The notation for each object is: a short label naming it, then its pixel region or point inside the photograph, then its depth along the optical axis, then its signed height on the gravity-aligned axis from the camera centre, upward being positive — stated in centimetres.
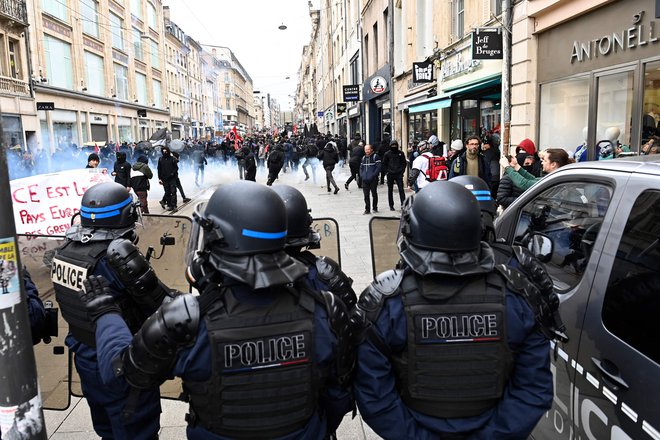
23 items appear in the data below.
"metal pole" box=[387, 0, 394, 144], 1739 +280
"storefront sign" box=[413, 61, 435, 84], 1525 +206
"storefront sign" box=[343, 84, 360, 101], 2642 +266
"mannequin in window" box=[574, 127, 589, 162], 811 -21
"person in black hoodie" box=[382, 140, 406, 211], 1235 -47
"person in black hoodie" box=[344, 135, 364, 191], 1596 -52
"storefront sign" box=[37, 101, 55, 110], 2480 +234
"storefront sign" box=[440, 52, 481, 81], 1207 +187
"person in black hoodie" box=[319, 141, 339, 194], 1675 -43
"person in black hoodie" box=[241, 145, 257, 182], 1743 -62
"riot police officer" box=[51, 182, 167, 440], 238 -63
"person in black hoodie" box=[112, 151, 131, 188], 1105 -38
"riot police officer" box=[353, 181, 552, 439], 183 -71
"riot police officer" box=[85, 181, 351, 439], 170 -62
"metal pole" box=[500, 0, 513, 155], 1004 +143
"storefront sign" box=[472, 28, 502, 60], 980 +183
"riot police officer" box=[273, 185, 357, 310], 257 -56
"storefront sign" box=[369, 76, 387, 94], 2096 +239
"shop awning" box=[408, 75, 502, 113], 1134 +120
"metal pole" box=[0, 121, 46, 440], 190 -69
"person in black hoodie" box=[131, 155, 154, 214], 1128 -61
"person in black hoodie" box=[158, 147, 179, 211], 1390 -60
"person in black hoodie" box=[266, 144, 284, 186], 1741 -49
